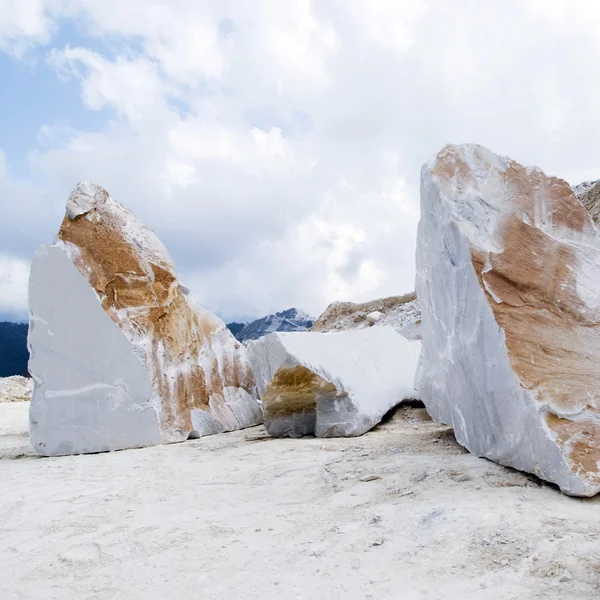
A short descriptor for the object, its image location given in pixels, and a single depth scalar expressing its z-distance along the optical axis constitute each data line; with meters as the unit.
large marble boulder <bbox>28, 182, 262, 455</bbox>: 4.45
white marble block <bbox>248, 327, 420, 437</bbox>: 4.22
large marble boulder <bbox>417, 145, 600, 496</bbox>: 2.29
